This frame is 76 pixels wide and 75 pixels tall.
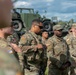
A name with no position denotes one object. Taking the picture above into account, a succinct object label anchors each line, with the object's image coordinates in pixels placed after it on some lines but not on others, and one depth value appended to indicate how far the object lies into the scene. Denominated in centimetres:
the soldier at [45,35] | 1186
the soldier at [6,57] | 88
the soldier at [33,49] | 576
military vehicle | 2250
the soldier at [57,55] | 682
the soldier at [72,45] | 823
